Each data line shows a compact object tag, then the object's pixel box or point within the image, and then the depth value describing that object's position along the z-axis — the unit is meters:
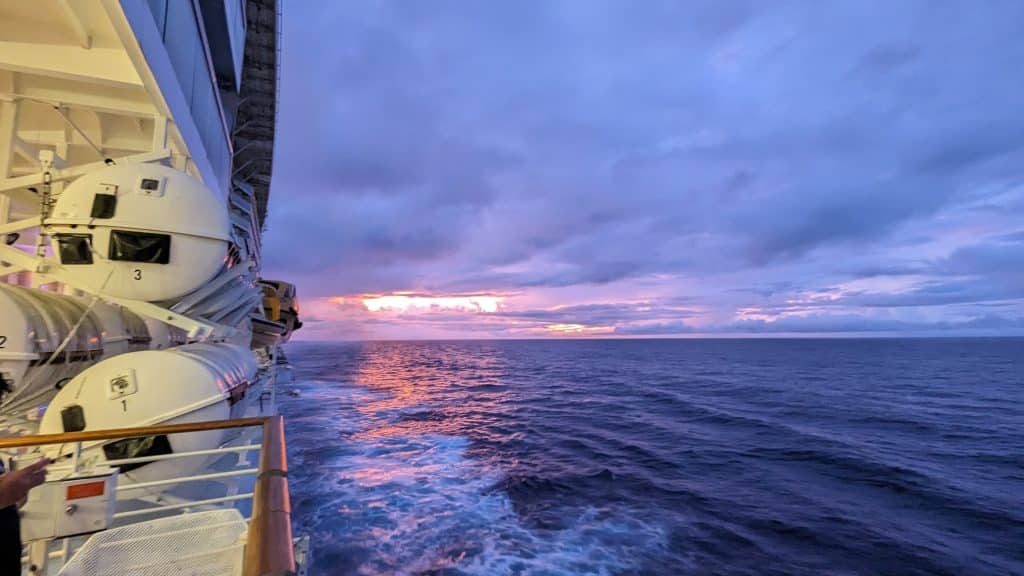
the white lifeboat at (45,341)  4.22
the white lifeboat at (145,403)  4.09
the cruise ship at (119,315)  2.90
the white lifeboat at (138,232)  4.52
